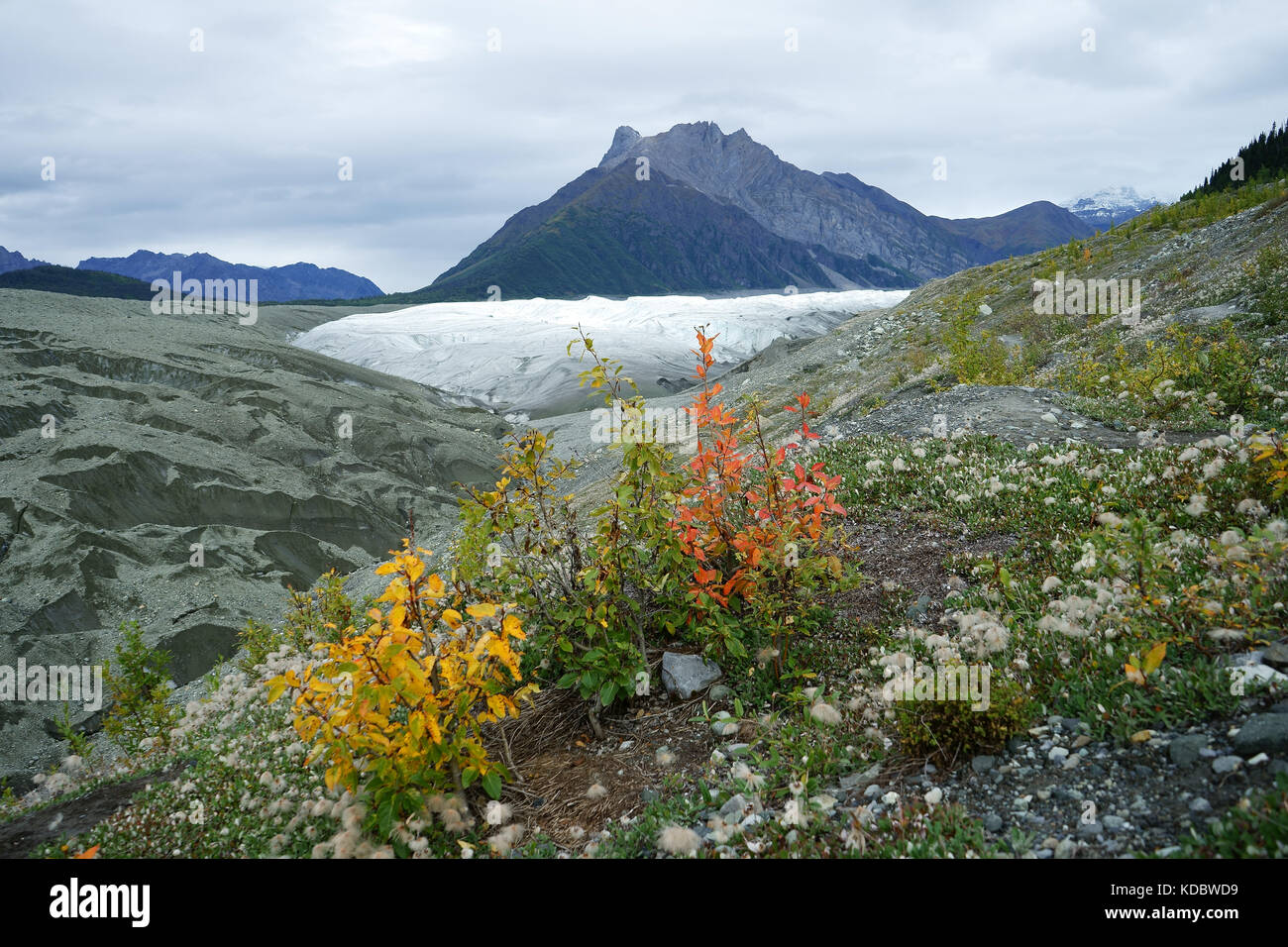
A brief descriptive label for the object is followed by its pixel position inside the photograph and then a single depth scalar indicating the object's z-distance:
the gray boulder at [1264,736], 2.79
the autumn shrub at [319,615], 10.20
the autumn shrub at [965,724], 3.55
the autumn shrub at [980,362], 14.12
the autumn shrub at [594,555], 4.91
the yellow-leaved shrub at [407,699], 3.44
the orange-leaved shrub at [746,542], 4.88
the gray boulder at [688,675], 5.15
